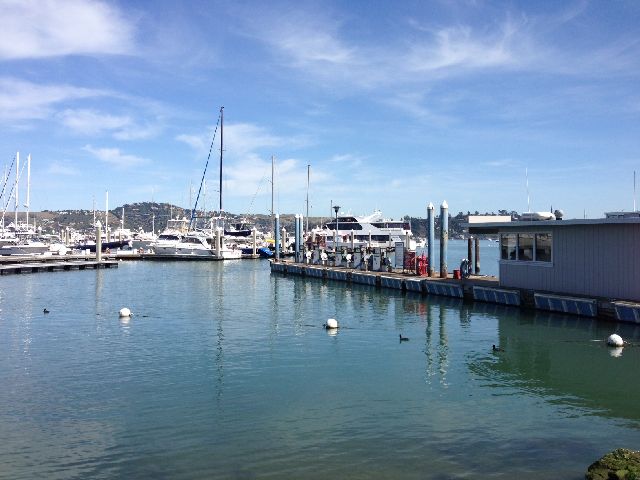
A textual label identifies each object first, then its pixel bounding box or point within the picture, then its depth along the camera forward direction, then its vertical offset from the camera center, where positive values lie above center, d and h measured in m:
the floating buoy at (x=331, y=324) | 26.73 -3.50
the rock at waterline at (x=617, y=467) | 9.37 -3.56
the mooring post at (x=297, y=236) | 69.01 +1.27
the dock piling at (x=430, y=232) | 41.22 +1.06
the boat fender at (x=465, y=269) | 40.25 -1.48
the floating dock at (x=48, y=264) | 64.31 -2.12
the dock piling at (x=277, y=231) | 70.38 +1.88
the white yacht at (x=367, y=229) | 117.12 +3.73
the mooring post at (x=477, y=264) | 43.09 -1.25
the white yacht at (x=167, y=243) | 96.56 +0.51
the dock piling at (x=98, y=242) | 76.62 +0.49
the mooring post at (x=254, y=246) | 103.82 +0.08
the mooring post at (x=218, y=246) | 94.31 +0.05
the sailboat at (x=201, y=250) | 95.25 -0.61
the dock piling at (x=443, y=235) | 40.31 +0.84
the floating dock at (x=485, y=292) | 25.67 -2.53
